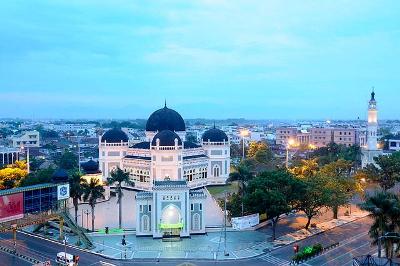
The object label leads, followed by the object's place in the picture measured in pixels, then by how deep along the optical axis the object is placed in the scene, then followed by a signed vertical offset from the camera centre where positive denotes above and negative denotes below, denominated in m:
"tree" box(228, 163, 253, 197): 57.28 -6.95
